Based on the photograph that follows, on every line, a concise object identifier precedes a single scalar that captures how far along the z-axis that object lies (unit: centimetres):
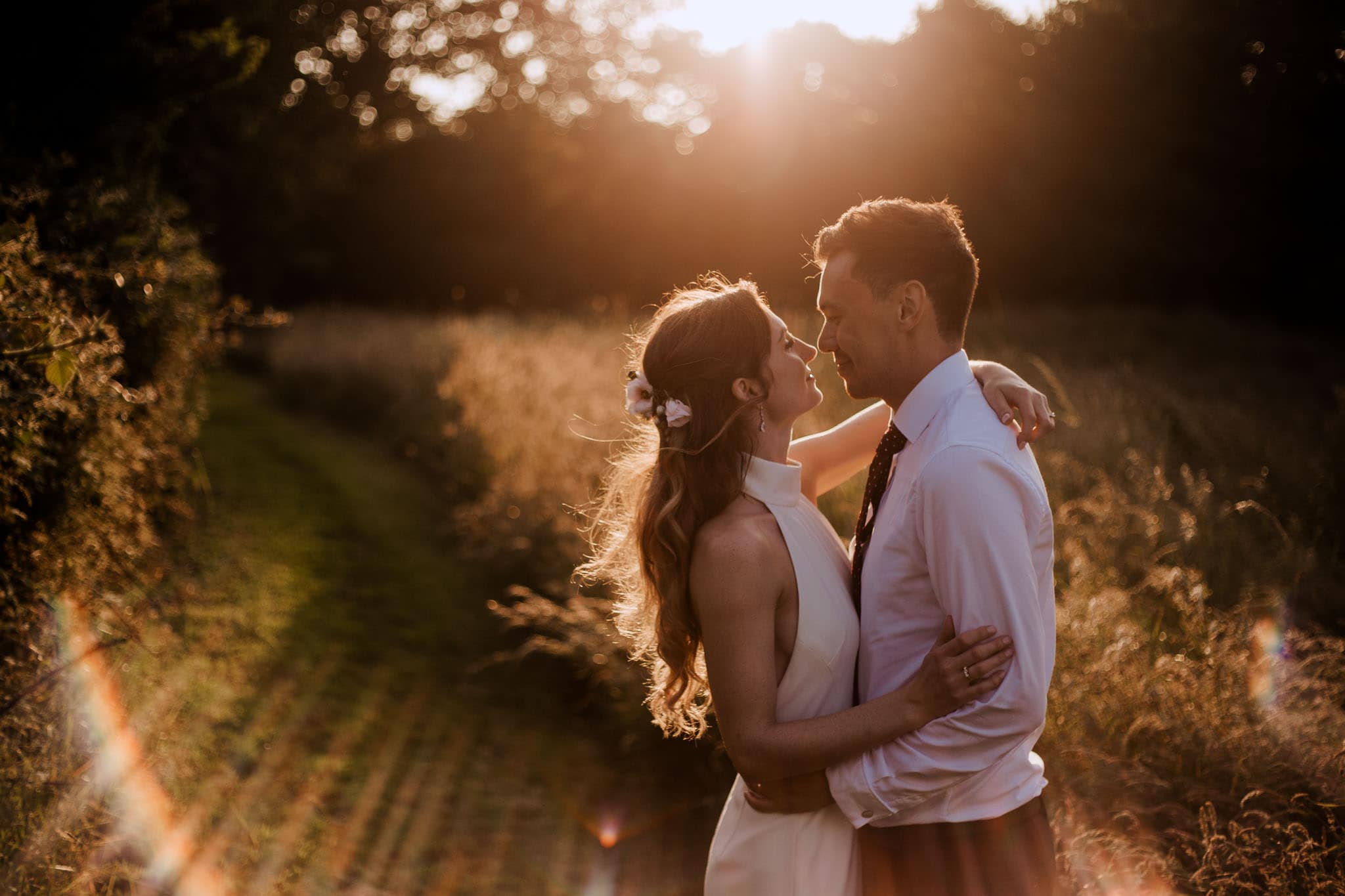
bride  209
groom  197
